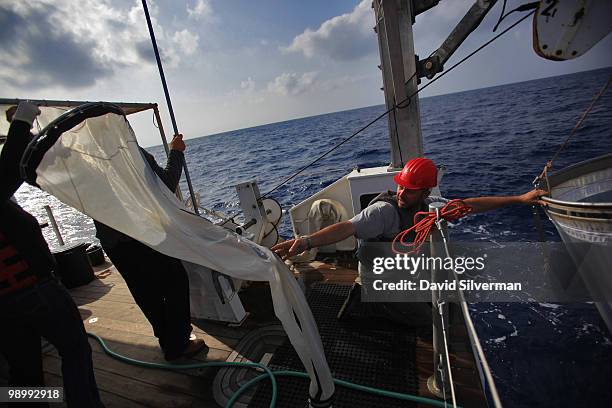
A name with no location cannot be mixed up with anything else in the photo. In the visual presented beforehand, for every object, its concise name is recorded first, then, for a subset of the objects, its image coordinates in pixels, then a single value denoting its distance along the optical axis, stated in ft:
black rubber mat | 8.23
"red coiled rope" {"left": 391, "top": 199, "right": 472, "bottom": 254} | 6.17
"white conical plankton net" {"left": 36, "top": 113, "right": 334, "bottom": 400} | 5.92
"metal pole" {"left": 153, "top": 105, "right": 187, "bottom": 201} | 13.51
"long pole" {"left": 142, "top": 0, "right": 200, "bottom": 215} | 11.58
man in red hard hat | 7.68
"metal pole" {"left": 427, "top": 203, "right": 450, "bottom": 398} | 5.77
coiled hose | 7.68
